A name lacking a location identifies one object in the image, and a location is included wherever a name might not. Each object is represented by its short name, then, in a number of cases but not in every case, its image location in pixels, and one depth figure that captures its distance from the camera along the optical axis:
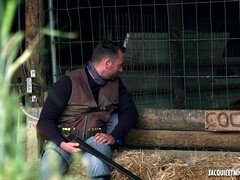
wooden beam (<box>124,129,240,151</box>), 5.32
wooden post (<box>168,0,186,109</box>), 7.24
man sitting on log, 4.89
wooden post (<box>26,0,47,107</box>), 5.76
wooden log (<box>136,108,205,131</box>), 5.43
